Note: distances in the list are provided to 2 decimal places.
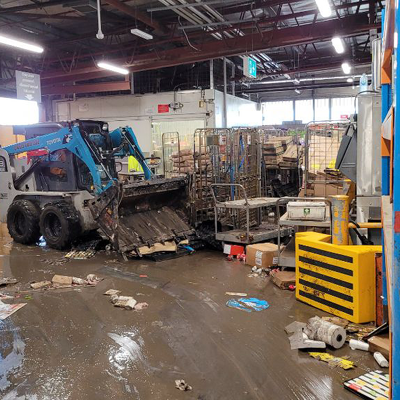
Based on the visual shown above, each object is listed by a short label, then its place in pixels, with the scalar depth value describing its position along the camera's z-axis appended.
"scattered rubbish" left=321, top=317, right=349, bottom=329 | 4.21
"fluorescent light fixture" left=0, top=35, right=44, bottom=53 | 8.80
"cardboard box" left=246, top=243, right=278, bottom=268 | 6.34
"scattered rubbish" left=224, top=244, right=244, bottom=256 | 7.19
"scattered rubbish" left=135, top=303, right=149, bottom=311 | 4.92
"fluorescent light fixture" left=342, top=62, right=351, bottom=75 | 14.01
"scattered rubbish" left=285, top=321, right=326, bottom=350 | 3.78
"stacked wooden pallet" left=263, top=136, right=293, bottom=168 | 11.63
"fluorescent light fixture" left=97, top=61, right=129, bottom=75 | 11.80
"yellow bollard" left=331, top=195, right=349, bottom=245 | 4.40
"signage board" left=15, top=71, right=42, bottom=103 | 12.84
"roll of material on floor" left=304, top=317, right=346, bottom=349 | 3.78
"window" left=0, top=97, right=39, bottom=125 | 15.10
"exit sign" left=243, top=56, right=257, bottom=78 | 12.35
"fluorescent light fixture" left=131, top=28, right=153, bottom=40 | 9.73
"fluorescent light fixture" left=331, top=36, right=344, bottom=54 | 10.52
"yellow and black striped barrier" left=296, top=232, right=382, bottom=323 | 4.18
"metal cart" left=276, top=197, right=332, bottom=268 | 5.54
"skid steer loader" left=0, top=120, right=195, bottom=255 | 7.17
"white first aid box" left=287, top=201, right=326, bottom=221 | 5.64
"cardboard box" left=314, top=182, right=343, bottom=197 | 7.59
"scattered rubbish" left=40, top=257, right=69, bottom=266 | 7.03
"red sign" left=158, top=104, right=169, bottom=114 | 14.41
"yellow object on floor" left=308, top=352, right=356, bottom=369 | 3.50
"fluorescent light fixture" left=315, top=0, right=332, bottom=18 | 7.42
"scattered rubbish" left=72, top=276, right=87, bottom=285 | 5.89
